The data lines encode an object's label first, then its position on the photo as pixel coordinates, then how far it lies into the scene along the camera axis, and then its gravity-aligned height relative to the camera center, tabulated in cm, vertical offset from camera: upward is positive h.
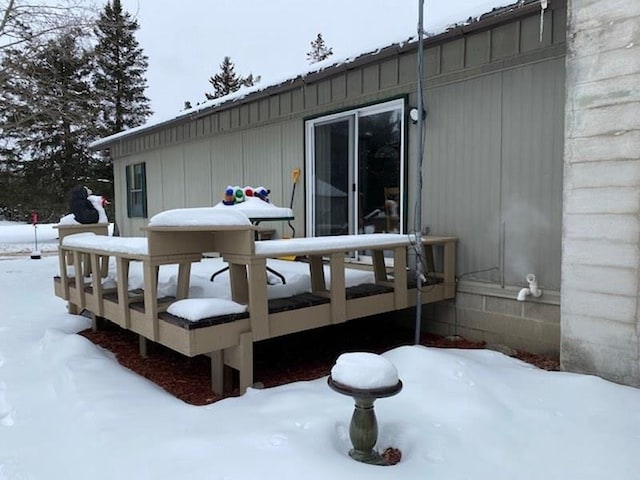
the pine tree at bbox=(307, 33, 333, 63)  2991 +982
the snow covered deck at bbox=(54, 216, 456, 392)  292 -66
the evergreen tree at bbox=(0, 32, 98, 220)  945 +246
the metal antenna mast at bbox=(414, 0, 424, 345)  342 -4
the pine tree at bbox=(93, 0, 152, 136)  2197 +618
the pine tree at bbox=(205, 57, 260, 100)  2981 +788
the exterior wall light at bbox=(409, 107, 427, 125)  439 +82
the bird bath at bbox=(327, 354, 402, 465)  200 -95
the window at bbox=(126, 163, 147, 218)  946 +32
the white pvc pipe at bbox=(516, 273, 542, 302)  362 -68
